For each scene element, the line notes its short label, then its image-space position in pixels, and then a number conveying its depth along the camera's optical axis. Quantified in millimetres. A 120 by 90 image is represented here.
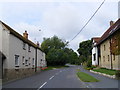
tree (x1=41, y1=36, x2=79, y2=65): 42605
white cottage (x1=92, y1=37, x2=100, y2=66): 29013
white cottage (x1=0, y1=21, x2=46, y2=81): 12432
